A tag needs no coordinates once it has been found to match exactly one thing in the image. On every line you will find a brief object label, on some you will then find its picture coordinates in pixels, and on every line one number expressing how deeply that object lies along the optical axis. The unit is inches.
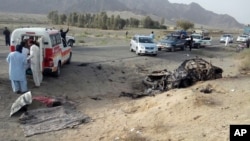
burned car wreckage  588.4
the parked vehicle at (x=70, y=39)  1228.1
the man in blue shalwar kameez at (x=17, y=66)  490.6
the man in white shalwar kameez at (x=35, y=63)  527.8
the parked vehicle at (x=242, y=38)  2179.1
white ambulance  581.3
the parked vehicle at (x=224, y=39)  2215.9
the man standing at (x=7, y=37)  1166.9
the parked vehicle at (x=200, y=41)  1628.9
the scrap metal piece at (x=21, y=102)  432.6
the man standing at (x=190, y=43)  1485.0
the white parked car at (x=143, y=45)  1161.4
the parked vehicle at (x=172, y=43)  1384.1
